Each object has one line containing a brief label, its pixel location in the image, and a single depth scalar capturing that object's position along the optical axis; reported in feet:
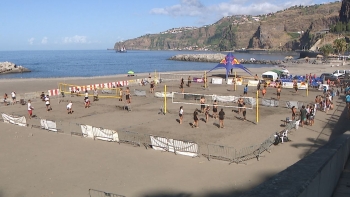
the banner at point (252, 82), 127.59
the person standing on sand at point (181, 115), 66.59
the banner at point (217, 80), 136.56
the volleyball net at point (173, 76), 169.39
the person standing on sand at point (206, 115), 68.24
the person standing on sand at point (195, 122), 63.19
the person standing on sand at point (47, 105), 81.79
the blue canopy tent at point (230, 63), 139.29
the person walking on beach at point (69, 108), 78.65
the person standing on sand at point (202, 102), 75.26
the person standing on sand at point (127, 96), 88.43
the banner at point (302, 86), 115.61
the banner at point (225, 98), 89.27
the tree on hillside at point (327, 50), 328.08
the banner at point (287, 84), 121.70
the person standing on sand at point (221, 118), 62.54
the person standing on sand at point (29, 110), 73.67
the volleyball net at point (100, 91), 106.27
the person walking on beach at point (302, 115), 63.13
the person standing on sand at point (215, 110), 70.49
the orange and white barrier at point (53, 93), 103.45
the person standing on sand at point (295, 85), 108.43
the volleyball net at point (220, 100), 88.61
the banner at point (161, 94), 100.48
